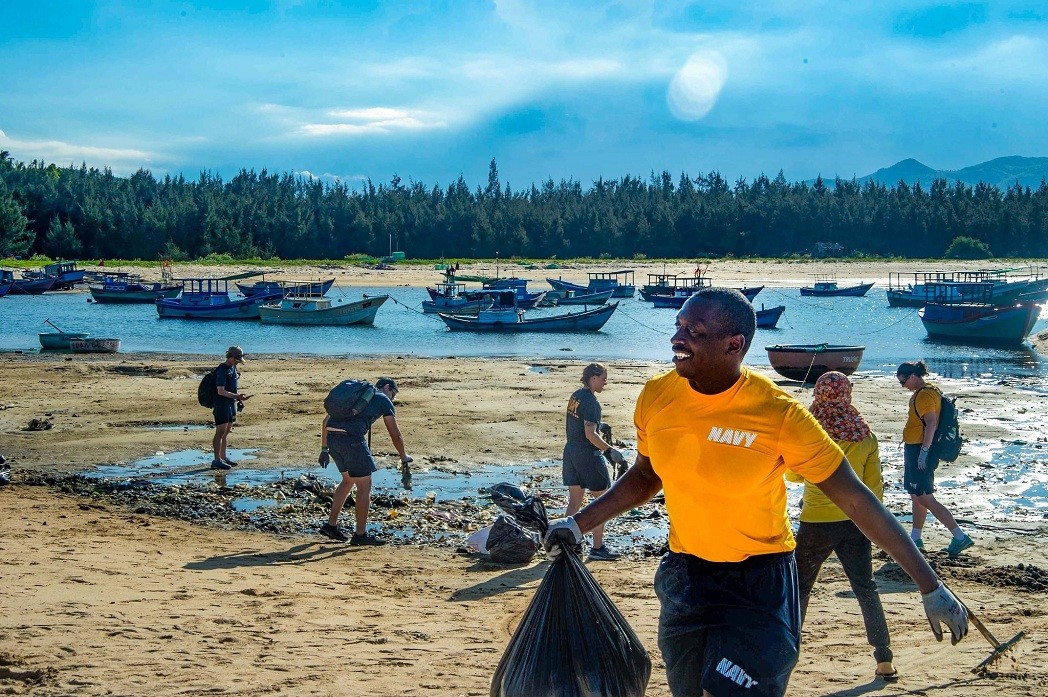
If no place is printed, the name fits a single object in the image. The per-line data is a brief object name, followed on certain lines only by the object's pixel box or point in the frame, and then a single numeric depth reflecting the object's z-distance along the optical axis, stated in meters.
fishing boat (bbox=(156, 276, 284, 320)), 50.59
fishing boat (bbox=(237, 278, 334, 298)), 54.29
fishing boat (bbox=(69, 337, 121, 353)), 30.64
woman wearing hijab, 5.65
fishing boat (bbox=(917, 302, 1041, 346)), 37.22
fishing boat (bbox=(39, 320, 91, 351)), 31.48
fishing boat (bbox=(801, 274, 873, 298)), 73.69
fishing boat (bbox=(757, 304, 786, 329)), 46.62
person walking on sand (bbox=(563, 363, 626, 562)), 8.62
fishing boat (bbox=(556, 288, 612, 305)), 60.66
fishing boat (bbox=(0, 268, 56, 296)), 69.25
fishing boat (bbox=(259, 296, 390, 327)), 47.00
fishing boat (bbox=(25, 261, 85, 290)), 73.25
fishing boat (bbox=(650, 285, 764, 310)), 61.31
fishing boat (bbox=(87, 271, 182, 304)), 63.22
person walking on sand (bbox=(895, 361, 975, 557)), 8.39
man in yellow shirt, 3.30
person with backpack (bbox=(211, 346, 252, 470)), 12.73
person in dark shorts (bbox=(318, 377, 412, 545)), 9.03
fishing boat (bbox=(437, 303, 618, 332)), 44.28
